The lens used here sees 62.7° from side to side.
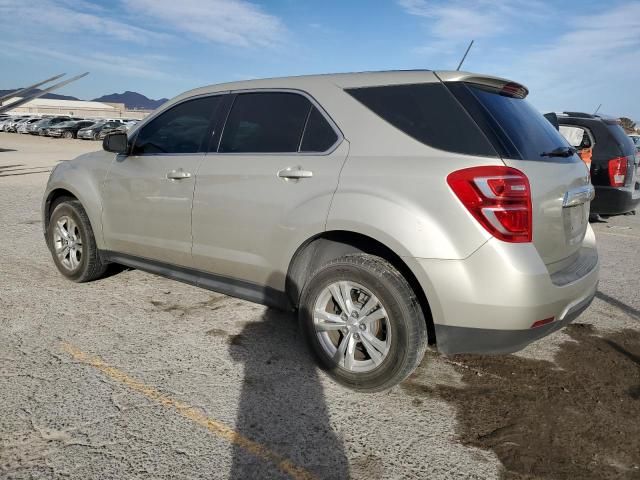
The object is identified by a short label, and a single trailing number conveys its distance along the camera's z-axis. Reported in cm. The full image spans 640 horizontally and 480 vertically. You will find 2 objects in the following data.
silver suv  262
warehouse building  11350
